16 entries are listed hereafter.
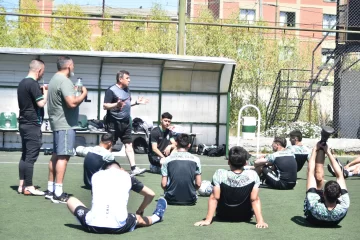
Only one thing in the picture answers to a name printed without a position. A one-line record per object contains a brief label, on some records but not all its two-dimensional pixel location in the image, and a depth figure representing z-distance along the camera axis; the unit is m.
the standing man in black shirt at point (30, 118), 10.32
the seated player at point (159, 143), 13.67
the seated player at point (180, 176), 10.16
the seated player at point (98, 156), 10.88
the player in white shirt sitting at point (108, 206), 7.96
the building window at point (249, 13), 47.65
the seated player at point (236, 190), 8.80
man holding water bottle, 10.12
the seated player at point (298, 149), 13.00
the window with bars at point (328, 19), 52.00
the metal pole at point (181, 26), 18.70
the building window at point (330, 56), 24.40
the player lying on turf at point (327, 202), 8.67
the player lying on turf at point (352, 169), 13.80
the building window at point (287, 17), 52.99
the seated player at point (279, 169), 12.08
